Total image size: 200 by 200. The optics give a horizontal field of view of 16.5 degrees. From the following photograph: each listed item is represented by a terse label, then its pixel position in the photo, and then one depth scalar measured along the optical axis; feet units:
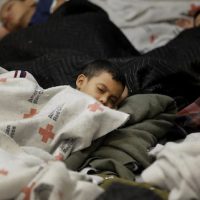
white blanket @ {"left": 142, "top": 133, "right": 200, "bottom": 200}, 9.41
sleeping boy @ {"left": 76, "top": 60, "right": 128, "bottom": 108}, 11.81
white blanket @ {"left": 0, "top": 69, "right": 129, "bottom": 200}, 9.37
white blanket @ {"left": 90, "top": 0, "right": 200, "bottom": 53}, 16.54
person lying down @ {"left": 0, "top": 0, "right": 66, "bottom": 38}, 17.41
